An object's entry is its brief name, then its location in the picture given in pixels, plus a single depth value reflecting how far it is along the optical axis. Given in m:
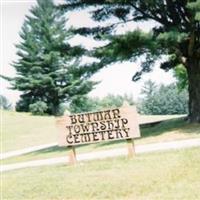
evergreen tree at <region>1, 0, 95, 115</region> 54.38
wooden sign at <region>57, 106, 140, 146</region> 11.24
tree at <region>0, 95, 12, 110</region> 105.53
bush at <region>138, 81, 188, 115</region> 80.53
